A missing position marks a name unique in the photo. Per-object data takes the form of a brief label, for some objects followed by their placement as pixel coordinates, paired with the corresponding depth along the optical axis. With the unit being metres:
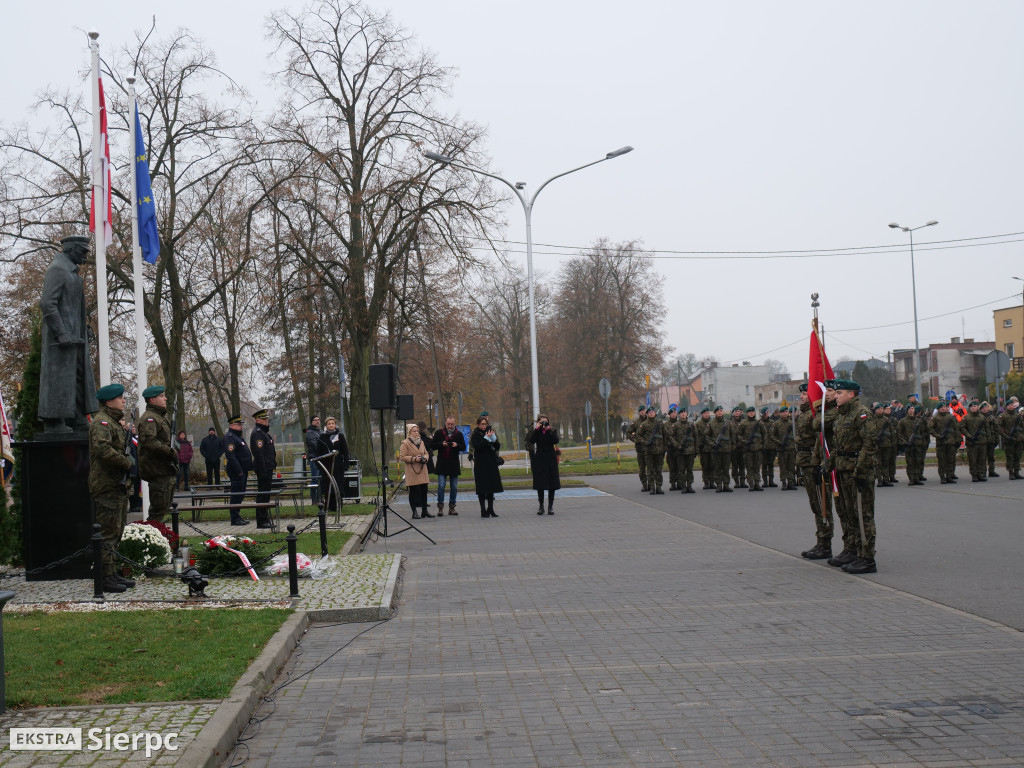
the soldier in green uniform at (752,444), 24.64
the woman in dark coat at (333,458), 20.53
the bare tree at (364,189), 31.62
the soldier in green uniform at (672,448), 25.53
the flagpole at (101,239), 13.80
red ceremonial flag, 13.17
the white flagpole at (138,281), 15.44
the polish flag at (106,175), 14.34
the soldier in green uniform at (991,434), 24.92
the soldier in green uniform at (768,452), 24.75
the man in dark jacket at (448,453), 21.62
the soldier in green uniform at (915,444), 24.72
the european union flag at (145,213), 16.06
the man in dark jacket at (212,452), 31.14
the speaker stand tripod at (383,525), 16.16
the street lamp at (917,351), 53.08
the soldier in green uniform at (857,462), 11.14
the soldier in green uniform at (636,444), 25.98
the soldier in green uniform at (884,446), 24.02
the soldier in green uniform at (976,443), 24.52
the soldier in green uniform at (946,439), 24.52
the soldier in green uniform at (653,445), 25.52
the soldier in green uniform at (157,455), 11.92
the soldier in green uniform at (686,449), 25.14
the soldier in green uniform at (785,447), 24.44
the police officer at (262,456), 19.44
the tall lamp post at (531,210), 30.40
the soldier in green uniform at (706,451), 25.00
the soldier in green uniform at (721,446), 24.70
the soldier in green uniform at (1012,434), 25.17
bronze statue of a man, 11.33
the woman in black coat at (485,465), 20.48
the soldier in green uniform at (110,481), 10.65
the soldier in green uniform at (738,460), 25.12
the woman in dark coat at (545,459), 20.58
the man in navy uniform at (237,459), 19.64
